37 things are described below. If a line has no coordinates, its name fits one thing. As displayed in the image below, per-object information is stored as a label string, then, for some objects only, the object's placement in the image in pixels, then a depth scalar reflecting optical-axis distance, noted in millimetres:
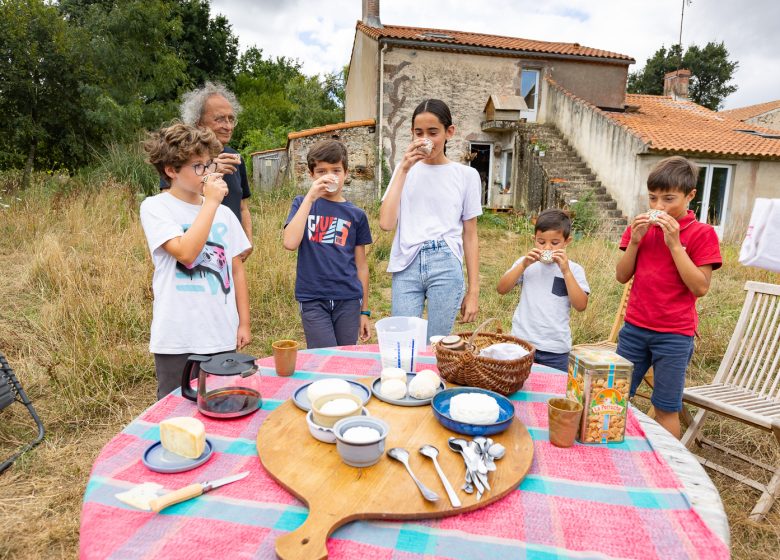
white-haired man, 2904
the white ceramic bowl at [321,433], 1259
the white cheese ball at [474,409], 1325
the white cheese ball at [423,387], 1531
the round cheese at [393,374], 1602
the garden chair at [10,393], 2498
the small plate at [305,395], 1474
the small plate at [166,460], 1152
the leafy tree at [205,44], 21109
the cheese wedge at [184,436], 1187
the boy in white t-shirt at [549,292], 2477
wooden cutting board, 963
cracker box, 1341
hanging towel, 2205
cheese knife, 995
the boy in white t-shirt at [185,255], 1899
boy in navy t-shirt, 2568
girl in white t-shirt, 2529
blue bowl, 1309
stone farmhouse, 12711
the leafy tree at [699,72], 30516
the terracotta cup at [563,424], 1280
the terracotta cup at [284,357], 1781
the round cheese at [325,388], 1429
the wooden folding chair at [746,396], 2299
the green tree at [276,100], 24019
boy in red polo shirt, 2195
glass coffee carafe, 1382
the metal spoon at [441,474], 1022
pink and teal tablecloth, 917
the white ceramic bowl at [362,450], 1118
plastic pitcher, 1771
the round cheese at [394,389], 1537
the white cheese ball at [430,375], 1563
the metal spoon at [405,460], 1014
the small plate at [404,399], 1515
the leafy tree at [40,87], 12125
